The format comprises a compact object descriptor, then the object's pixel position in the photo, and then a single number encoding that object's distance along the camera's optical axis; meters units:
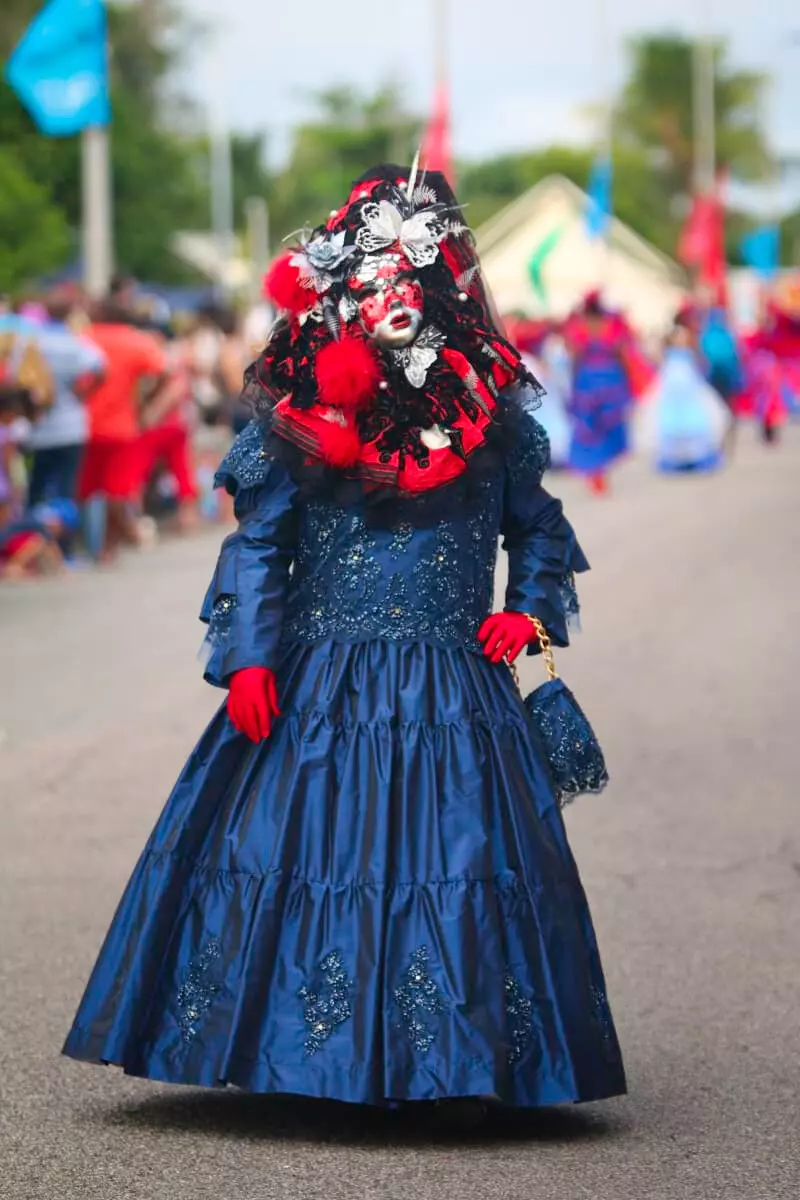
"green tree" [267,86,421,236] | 102.69
